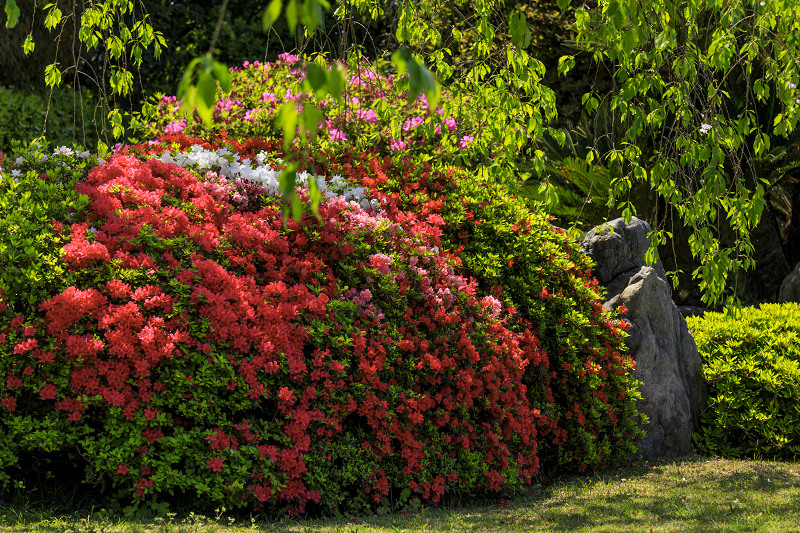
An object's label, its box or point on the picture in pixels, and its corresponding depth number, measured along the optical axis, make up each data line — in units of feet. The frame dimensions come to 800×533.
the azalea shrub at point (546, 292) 39.99
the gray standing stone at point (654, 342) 43.80
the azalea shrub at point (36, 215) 29.04
